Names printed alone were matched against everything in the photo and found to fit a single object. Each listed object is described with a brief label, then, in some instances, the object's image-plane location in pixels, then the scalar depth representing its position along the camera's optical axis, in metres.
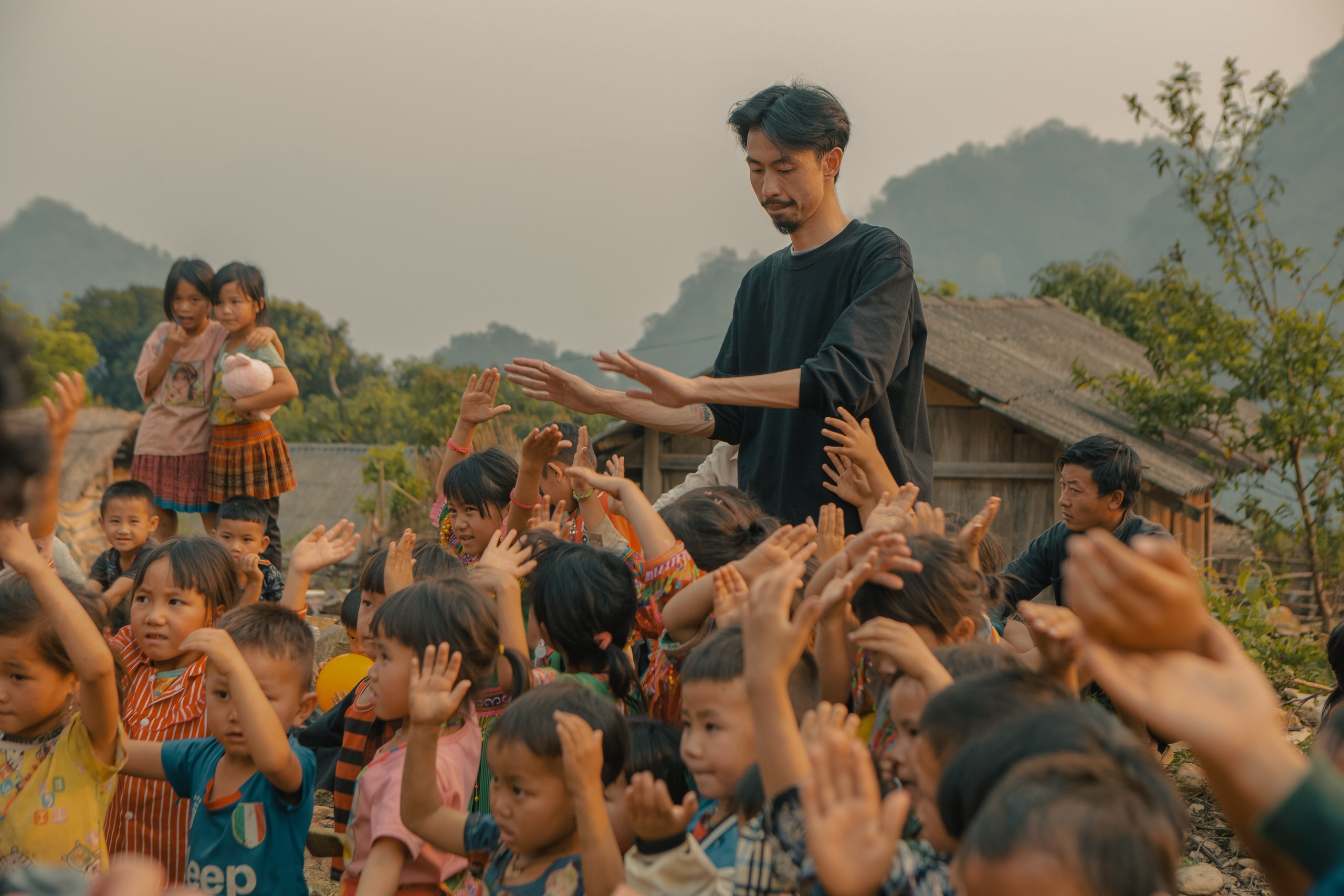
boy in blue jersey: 2.24
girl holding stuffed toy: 4.69
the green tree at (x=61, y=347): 28.67
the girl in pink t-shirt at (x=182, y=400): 4.83
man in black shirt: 2.79
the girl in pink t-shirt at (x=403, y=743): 2.21
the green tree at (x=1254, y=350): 8.12
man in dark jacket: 4.21
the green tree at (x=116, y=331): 46.28
